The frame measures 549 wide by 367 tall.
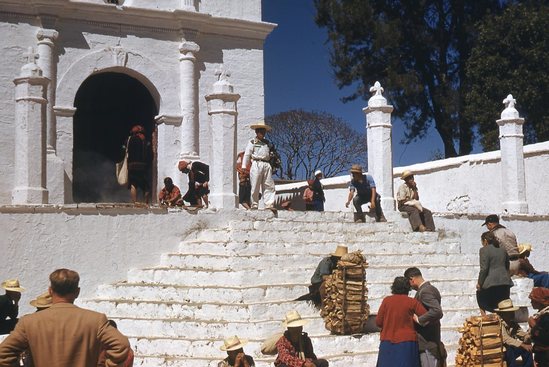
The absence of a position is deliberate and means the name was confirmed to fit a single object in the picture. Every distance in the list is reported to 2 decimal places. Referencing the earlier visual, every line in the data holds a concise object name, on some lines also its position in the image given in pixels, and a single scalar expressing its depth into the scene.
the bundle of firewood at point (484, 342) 7.30
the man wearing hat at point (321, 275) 8.95
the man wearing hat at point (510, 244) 10.71
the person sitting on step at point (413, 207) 12.35
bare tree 38.75
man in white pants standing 11.84
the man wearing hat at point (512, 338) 7.32
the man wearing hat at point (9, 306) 7.94
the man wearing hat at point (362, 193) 12.32
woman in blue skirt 6.82
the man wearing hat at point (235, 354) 6.75
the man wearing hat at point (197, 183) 12.70
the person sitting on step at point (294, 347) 6.84
